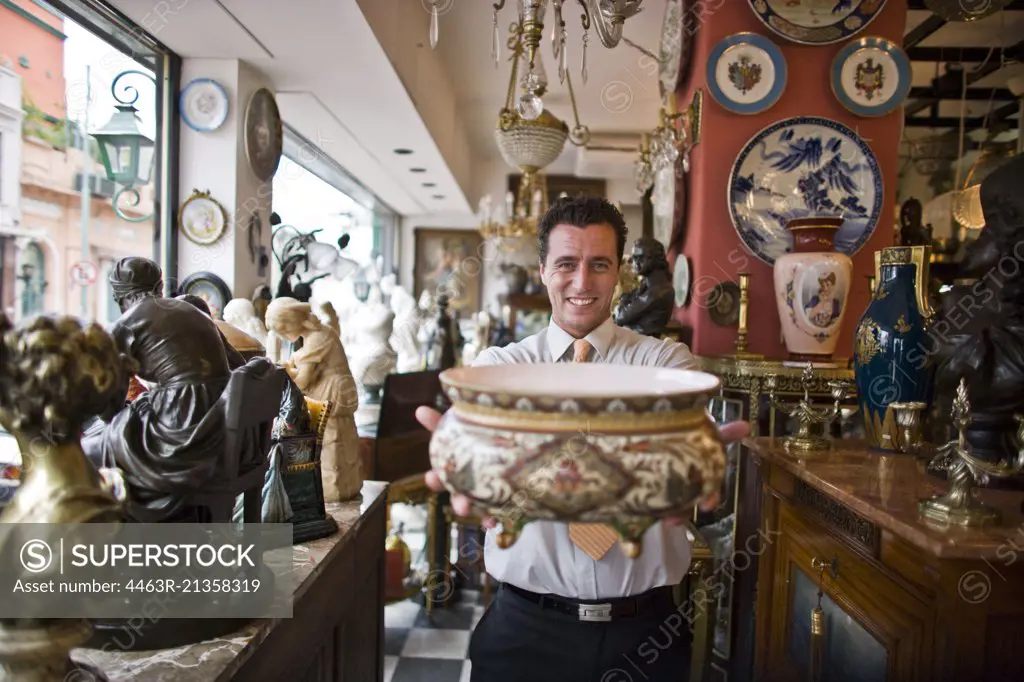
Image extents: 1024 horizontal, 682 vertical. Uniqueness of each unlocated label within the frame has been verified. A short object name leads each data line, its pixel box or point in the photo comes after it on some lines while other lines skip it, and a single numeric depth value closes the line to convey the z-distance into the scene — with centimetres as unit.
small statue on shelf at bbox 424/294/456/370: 603
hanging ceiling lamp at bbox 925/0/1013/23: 283
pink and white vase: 281
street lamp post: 304
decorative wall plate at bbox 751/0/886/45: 316
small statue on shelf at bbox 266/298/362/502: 191
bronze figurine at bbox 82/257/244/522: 113
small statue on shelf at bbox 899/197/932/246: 399
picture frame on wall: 1068
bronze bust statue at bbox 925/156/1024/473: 172
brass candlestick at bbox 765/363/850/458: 233
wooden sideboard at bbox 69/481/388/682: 105
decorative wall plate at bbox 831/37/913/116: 320
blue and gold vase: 225
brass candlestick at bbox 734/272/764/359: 301
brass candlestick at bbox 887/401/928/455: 209
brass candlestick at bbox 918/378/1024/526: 145
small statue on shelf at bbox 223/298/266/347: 258
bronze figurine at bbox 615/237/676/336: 323
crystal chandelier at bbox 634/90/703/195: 345
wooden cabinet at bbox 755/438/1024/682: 141
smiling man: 146
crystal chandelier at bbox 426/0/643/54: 173
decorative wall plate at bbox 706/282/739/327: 335
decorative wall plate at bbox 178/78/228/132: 370
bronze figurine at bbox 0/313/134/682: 86
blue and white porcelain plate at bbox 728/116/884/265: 321
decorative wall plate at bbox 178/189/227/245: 372
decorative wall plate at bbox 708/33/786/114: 325
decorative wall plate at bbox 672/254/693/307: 359
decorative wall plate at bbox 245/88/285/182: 385
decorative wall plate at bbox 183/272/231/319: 360
